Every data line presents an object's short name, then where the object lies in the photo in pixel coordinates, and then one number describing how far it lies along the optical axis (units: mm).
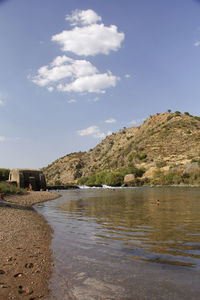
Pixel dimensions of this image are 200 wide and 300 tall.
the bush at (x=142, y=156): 98138
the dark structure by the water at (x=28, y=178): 54844
